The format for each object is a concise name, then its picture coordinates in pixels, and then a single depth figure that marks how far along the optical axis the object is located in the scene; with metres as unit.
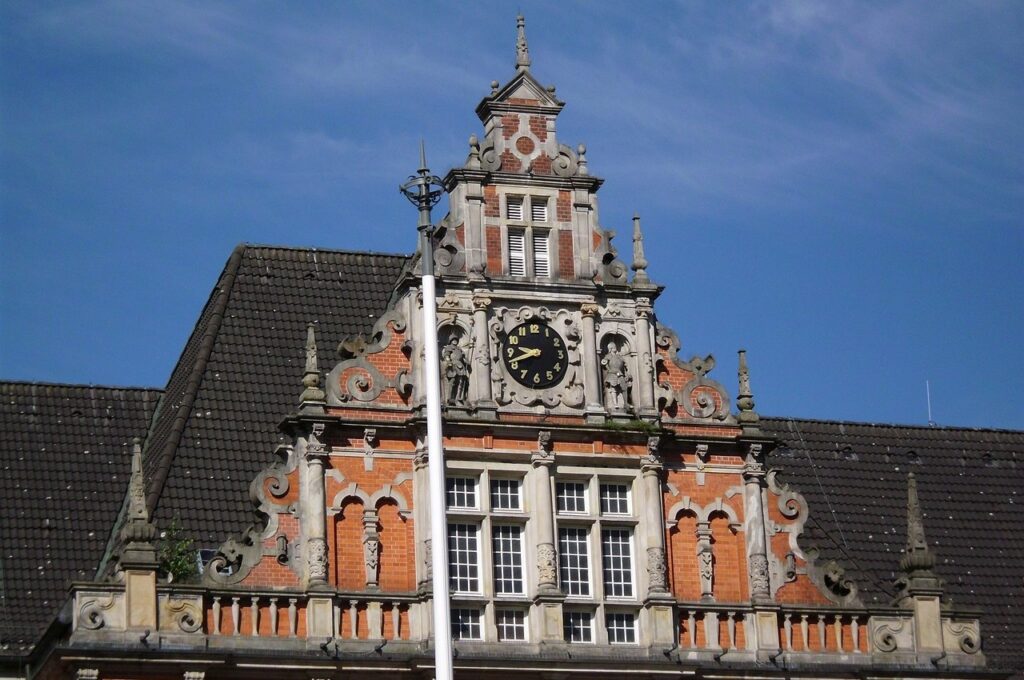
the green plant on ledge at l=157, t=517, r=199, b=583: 40.03
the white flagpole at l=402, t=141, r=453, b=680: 31.84
